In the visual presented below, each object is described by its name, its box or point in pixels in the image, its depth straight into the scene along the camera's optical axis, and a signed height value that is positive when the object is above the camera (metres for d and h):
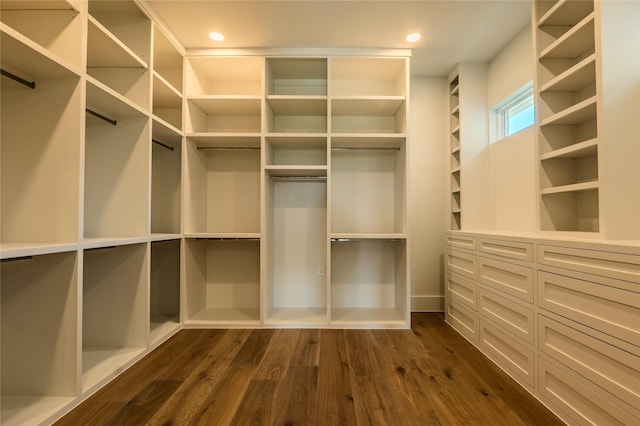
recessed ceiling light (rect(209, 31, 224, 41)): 2.45 +1.58
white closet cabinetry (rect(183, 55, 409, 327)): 2.96 +0.15
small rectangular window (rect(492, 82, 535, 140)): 2.48 +0.99
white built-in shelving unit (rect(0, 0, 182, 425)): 1.45 -0.01
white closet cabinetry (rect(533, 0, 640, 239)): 1.44 +0.60
